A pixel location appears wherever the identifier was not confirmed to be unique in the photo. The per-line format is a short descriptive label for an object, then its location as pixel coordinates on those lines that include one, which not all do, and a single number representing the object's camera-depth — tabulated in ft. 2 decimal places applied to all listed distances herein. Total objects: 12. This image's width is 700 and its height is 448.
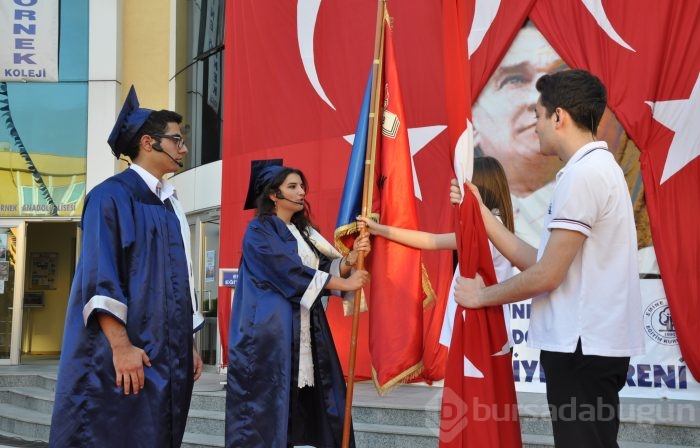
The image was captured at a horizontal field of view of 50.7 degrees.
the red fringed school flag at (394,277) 11.18
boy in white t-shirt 7.00
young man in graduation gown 9.07
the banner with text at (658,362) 18.16
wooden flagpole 11.48
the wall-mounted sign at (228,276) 25.13
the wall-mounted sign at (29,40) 36.86
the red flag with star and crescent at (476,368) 8.21
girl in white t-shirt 12.99
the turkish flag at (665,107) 17.90
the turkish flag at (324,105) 21.39
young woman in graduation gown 11.80
